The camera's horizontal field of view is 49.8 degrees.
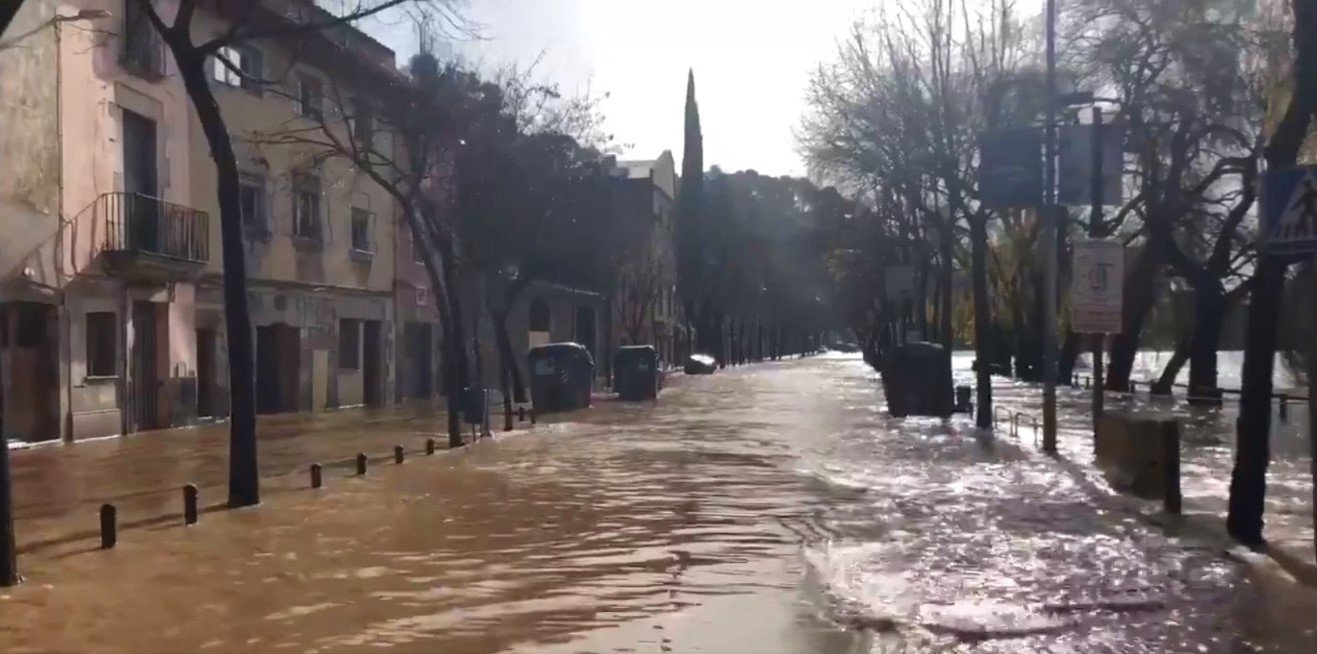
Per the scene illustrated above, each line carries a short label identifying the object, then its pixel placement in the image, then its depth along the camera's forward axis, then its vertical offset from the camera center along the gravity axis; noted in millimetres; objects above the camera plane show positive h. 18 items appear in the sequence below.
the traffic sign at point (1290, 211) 10148 +901
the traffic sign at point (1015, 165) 21938 +2686
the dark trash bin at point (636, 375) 42812 -1037
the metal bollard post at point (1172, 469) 14062 -1333
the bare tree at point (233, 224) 14539 +1266
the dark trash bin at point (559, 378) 36906 -950
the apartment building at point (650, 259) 65438 +4066
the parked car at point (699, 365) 72812 -1291
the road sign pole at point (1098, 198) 21062 +2301
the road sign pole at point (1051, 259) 21406 +1181
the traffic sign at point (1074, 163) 21578 +2656
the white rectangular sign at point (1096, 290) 19094 +633
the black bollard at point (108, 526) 12125 -1553
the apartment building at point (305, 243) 30844 +2518
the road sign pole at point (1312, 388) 10336 -389
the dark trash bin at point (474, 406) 27016 -1232
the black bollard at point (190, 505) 13469 -1522
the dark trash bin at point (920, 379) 31484 -910
